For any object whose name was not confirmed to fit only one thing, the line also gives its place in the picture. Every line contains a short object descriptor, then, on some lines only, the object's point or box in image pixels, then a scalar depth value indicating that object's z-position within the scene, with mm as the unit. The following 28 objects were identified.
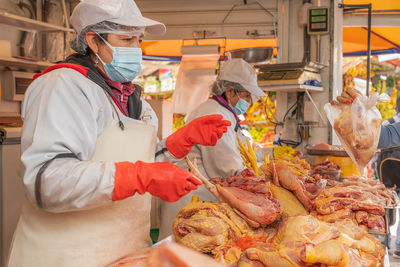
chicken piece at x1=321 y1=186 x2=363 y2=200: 2314
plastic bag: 2896
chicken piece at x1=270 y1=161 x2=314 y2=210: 2240
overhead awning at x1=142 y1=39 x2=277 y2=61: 7219
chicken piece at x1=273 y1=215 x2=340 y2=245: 1594
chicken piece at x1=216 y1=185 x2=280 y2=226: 1884
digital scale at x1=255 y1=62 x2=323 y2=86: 4859
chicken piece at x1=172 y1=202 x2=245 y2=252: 1715
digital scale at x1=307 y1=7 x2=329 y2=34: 5250
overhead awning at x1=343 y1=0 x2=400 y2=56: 5754
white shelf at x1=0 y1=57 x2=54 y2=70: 4512
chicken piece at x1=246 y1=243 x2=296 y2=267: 1457
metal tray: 3630
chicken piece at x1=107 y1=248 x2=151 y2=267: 1688
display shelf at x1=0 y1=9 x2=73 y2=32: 4425
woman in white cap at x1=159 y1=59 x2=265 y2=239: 3404
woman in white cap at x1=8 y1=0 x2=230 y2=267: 1539
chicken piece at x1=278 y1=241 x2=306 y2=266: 1444
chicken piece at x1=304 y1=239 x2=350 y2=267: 1427
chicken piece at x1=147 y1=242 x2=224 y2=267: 1050
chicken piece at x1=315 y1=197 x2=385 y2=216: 2139
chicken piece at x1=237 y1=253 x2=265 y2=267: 1493
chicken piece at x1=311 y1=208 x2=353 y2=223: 2082
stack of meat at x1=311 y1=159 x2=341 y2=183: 3142
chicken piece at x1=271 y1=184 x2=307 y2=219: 2137
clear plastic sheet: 6316
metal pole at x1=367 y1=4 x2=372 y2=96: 4957
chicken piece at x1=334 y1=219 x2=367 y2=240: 1798
